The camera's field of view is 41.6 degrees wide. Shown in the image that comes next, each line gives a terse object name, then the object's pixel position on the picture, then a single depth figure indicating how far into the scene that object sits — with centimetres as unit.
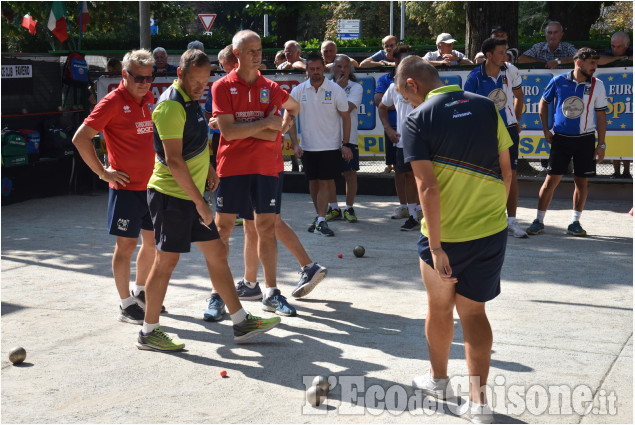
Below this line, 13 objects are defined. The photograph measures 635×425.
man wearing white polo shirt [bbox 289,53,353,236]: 1027
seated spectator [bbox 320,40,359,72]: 1180
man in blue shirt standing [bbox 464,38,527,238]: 938
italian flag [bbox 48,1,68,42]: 1723
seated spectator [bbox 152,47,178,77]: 1389
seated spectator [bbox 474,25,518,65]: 1219
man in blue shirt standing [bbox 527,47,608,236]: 965
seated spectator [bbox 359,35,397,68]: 1316
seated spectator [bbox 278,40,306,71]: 1368
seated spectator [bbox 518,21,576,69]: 1278
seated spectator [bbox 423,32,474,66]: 1294
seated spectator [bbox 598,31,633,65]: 1184
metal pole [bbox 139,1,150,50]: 1550
